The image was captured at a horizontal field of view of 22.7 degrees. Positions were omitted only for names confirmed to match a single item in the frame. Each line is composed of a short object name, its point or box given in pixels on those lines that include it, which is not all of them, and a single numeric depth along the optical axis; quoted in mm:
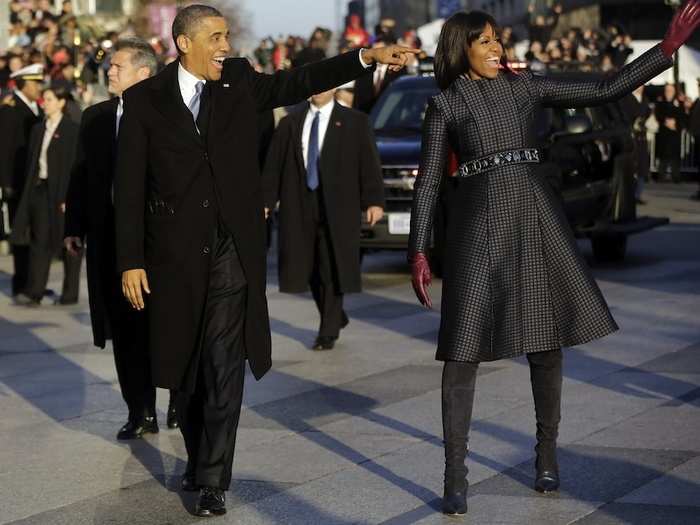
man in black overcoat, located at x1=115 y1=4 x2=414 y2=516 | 6562
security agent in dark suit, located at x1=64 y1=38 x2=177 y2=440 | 8195
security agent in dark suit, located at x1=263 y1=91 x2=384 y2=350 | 11375
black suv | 14969
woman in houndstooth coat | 6469
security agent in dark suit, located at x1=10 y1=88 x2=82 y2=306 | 14102
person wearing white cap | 15758
